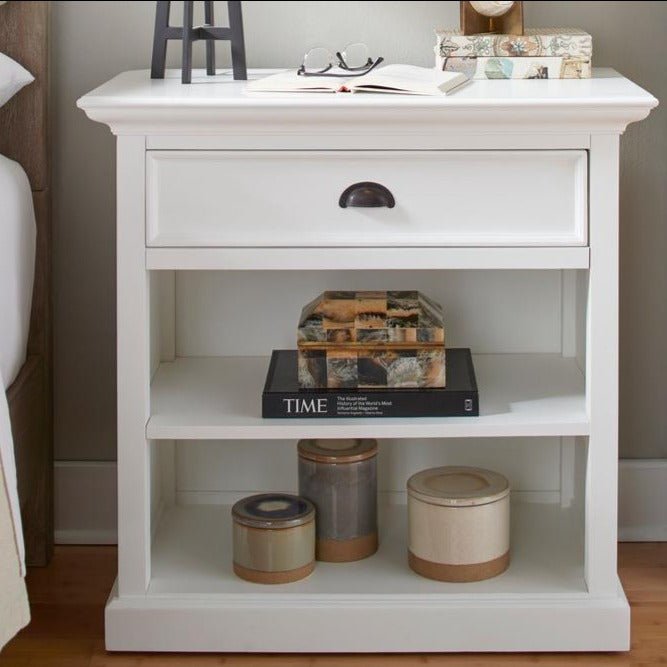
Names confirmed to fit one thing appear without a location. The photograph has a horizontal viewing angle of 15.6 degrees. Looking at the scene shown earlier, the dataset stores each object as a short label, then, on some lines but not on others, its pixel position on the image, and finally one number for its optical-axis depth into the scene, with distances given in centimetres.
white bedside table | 345
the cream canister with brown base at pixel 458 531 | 362
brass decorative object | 372
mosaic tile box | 359
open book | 346
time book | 356
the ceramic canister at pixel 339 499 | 371
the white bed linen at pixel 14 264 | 353
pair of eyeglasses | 362
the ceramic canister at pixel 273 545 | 362
